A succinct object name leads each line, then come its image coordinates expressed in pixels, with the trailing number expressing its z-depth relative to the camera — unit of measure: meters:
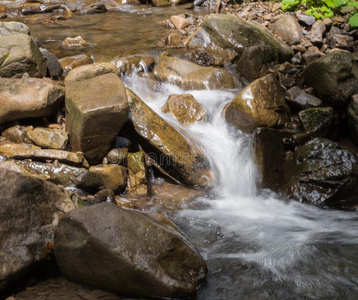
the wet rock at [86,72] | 6.59
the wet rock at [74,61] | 7.79
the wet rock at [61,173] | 5.24
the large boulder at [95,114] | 5.30
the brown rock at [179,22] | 11.10
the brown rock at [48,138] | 5.62
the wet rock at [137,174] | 5.71
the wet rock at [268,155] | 6.26
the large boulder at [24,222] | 3.67
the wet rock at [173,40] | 9.69
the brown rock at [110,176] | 5.55
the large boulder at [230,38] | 9.15
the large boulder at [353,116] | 6.56
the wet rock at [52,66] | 7.28
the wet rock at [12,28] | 8.01
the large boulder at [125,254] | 3.49
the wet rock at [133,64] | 8.07
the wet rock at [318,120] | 6.82
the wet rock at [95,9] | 13.16
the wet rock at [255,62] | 8.32
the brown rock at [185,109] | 6.92
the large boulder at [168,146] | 5.93
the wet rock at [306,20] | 10.14
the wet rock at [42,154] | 5.36
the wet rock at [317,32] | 9.55
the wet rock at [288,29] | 9.67
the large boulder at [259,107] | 6.69
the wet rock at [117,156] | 5.83
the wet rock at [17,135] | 5.73
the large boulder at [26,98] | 5.70
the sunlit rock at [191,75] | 7.93
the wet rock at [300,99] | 7.21
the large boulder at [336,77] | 7.04
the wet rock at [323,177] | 5.79
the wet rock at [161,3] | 14.11
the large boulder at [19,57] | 6.44
